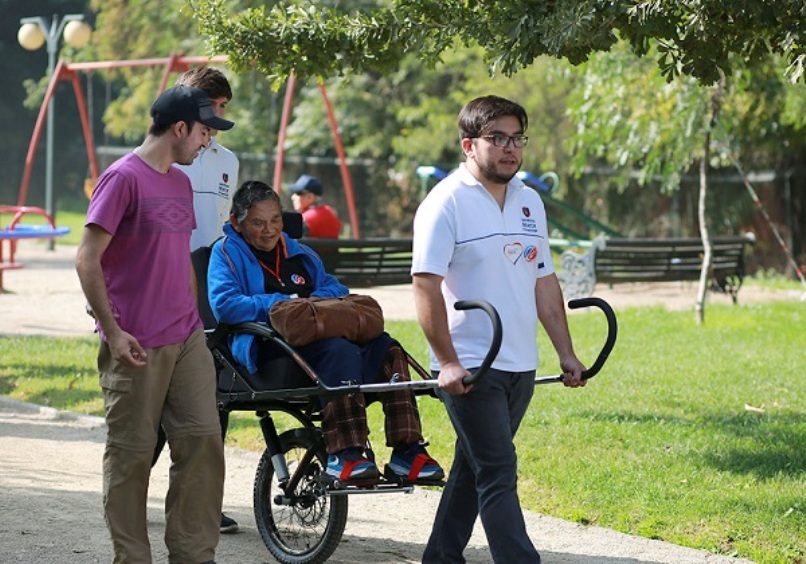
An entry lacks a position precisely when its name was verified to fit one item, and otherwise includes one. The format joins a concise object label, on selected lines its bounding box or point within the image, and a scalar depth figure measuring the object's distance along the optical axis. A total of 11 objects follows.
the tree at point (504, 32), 14.29
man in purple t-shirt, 10.55
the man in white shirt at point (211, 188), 13.58
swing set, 40.34
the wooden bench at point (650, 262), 36.25
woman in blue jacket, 12.01
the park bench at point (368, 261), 32.31
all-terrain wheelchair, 12.09
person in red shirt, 32.22
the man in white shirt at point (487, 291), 10.52
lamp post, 58.81
